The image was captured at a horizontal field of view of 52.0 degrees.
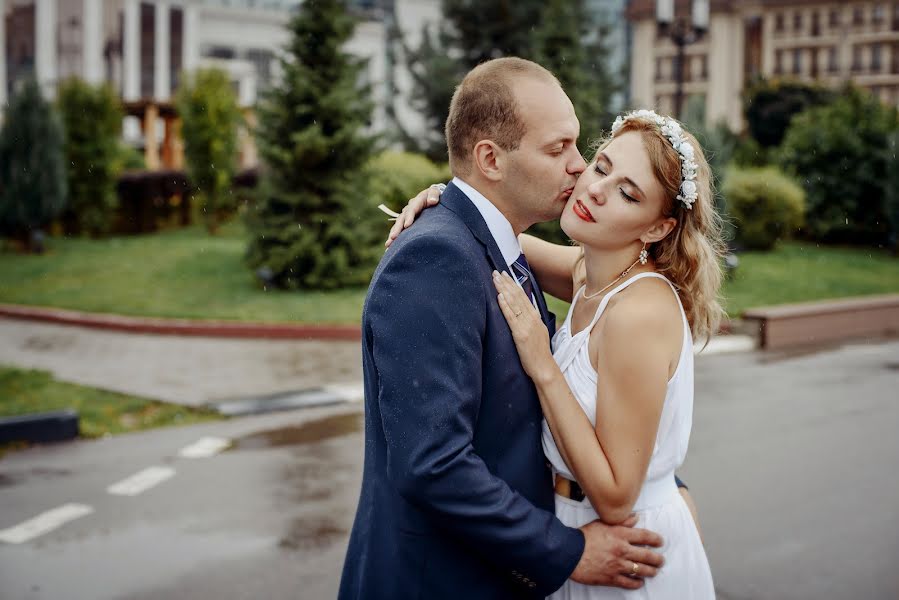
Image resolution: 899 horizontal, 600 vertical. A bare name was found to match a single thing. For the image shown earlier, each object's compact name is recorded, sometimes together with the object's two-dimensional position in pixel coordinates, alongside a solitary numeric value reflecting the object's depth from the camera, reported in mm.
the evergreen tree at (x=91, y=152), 24609
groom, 2080
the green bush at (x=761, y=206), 23594
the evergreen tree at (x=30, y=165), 21938
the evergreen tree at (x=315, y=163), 16750
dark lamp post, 16359
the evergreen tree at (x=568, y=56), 18047
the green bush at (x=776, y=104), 55125
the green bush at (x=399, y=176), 18172
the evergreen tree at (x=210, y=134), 25281
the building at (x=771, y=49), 76375
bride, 2312
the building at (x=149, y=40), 48688
